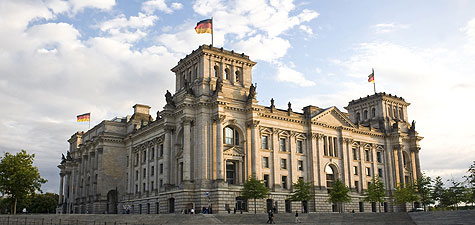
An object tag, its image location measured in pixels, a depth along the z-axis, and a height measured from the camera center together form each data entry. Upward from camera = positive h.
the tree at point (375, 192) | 74.38 -0.01
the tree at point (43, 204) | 134.25 -2.05
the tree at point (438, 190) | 82.17 +0.19
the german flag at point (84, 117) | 96.94 +16.70
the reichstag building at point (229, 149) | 63.88 +7.48
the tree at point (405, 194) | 77.25 -0.42
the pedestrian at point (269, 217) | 49.97 -2.57
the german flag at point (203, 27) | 66.25 +24.01
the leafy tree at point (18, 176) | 72.00 +3.39
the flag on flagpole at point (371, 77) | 87.59 +21.82
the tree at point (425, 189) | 79.75 +0.38
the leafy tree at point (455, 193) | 81.31 -0.39
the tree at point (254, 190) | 60.66 +0.51
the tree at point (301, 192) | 65.50 +0.17
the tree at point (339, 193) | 69.31 -0.07
